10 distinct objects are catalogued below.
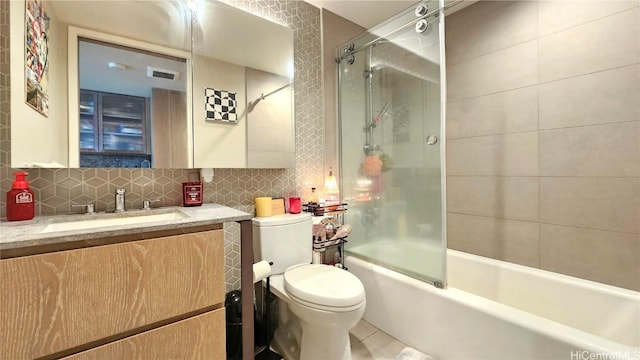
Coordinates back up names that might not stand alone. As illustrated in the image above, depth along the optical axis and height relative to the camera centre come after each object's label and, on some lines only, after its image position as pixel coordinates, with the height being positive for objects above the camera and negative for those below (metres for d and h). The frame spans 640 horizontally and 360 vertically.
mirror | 1.12 +0.54
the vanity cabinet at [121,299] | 0.71 -0.37
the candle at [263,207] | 1.67 -0.17
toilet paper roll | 1.40 -0.49
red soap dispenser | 0.97 -0.07
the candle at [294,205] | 1.81 -0.17
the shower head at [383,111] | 2.08 +0.55
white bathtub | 1.12 -0.71
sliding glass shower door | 1.66 +0.24
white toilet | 1.26 -0.56
